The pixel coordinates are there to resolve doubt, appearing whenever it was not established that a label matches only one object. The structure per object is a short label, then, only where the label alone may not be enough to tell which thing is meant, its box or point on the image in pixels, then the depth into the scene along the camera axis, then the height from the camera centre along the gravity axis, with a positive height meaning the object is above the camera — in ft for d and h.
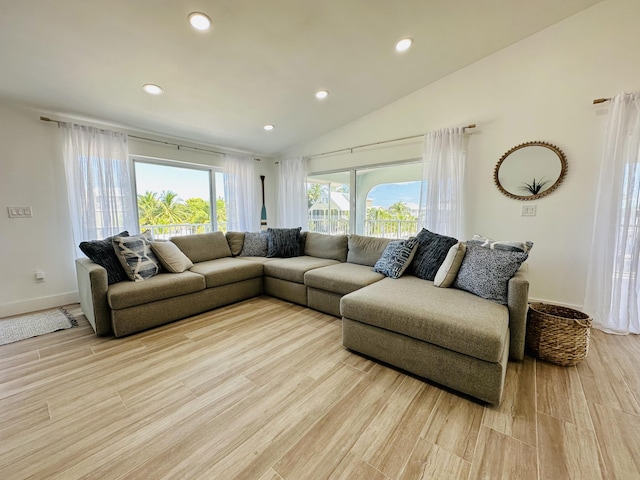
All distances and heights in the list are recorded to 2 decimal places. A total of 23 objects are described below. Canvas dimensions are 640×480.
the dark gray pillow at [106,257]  8.23 -1.25
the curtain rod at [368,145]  11.26 +3.53
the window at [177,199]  12.60 +1.00
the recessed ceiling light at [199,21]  6.22 +4.78
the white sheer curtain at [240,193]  14.93 +1.44
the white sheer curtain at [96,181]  9.89 +1.47
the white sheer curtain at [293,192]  15.85 +1.54
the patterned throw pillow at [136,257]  8.57 -1.32
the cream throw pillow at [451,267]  7.19 -1.41
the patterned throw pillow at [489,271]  6.22 -1.38
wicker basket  6.06 -2.90
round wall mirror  8.78 +1.58
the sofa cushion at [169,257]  9.57 -1.44
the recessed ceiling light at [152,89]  8.58 +4.31
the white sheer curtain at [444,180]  10.21 +1.43
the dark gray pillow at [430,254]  8.00 -1.18
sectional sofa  5.12 -2.29
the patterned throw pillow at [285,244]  12.34 -1.27
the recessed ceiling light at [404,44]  7.84 +5.25
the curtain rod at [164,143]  9.46 +3.59
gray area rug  7.81 -3.43
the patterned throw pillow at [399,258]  8.43 -1.37
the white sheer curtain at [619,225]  7.55 -0.29
